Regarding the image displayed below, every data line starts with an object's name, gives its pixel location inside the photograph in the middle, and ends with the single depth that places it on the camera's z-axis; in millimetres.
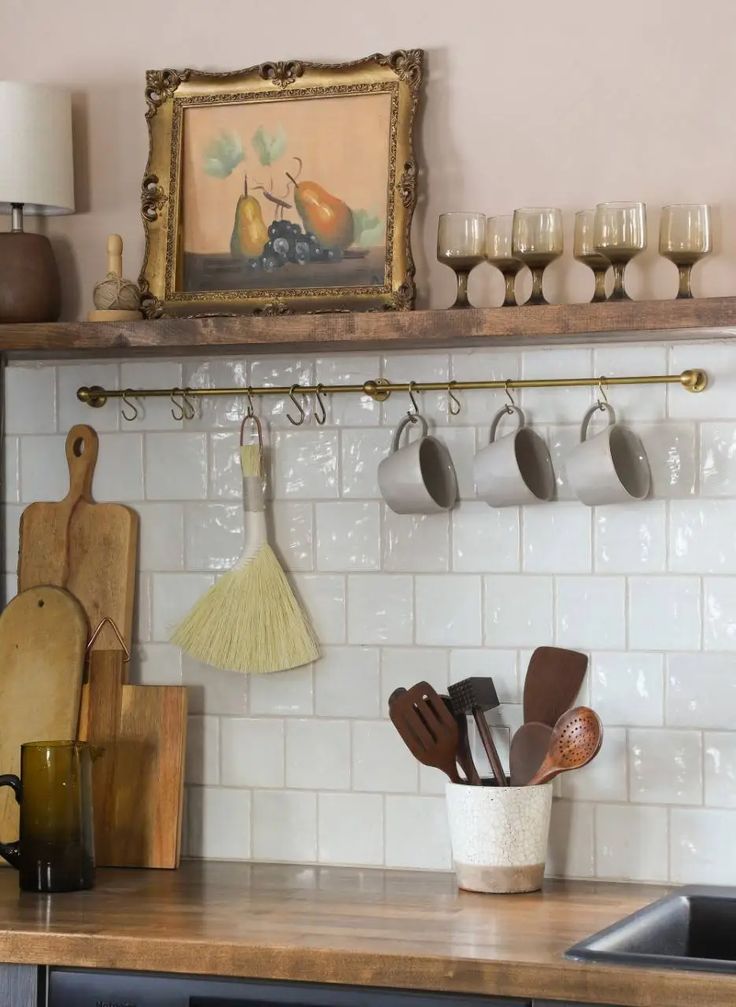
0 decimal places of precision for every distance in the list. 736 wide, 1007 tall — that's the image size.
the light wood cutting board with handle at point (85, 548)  2609
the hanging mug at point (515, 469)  2330
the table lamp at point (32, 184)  2471
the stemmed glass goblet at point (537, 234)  2260
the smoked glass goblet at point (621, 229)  2213
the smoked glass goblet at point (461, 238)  2293
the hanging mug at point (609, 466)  2268
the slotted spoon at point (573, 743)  2246
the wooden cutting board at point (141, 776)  2498
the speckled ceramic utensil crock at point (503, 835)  2246
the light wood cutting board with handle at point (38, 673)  2564
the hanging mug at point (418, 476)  2379
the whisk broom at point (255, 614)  2527
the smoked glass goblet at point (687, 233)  2207
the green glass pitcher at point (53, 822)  2291
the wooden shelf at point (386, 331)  2162
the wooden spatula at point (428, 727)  2344
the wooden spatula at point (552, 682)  2371
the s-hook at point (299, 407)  2521
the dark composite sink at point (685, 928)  2051
